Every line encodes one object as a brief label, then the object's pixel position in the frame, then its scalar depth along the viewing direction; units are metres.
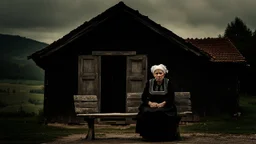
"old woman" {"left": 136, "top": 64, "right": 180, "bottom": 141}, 9.91
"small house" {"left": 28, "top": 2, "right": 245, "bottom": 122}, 16.64
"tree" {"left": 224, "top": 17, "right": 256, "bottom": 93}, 34.03
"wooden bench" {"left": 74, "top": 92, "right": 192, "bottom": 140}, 10.76
